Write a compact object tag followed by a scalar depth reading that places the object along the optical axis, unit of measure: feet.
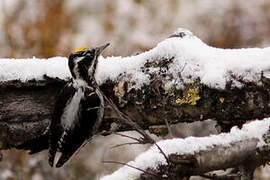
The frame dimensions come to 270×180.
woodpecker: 23.26
